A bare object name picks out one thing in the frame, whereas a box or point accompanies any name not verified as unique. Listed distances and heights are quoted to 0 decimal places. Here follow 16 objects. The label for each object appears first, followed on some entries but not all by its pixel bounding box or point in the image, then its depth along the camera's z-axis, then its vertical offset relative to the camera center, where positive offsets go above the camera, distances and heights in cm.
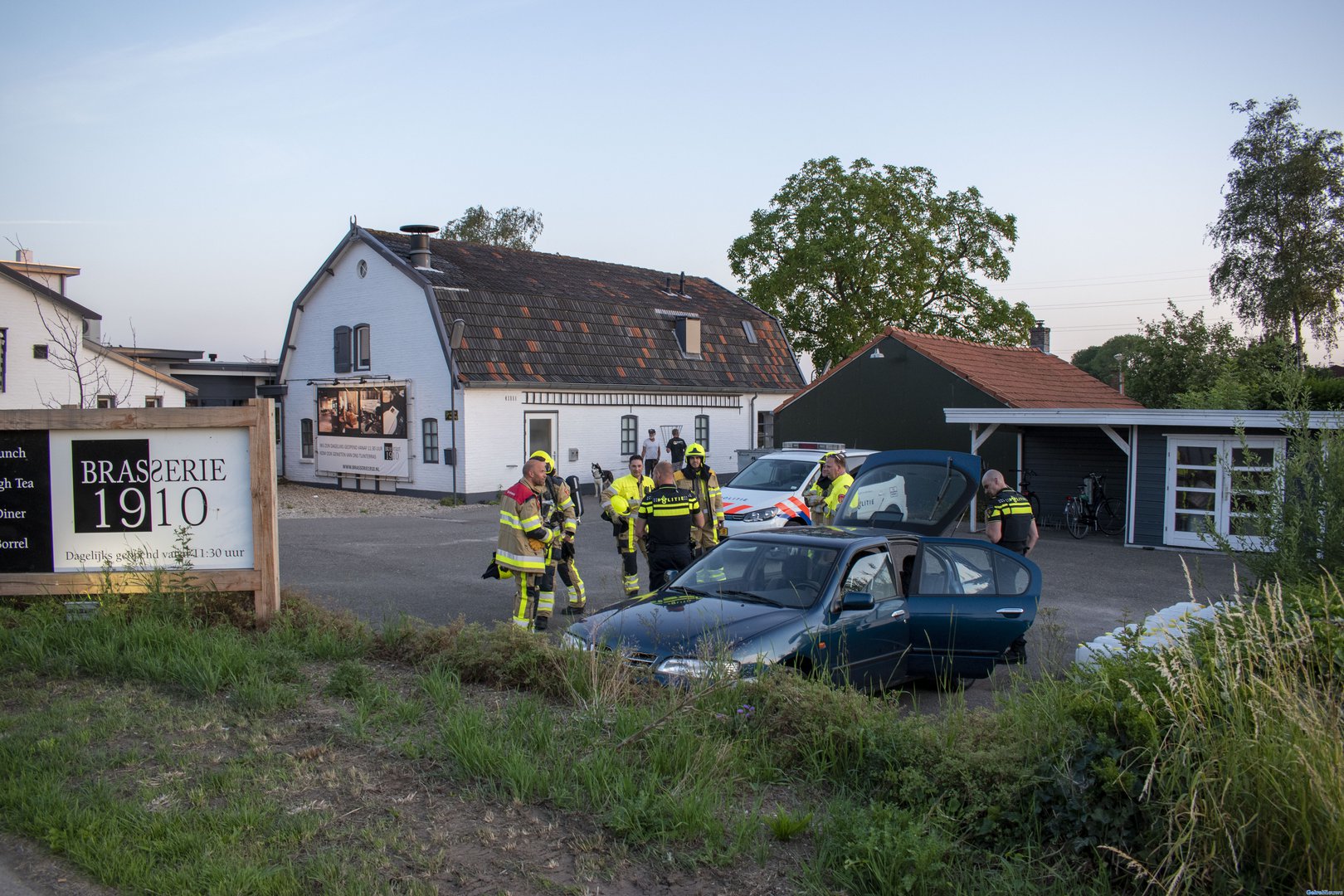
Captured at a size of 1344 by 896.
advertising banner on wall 2805 -102
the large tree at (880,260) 4044 +570
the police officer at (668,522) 1046 -129
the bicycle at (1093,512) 2033 -230
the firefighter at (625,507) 1111 -121
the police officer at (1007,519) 1009 -119
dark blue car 662 -154
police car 1644 -159
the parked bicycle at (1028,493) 2128 -196
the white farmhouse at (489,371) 2684 +80
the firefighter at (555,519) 965 -123
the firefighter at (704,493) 1147 -108
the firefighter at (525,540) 927 -133
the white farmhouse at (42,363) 2947 +97
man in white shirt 2829 -152
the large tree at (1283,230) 3497 +614
